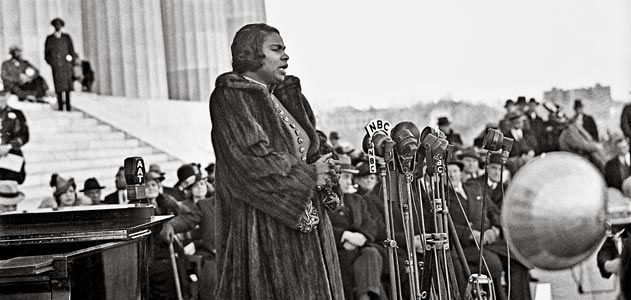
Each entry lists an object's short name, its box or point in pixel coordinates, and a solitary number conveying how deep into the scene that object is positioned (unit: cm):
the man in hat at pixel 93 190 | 858
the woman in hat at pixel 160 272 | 721
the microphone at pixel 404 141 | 416
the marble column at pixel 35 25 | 1187
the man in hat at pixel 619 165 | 766
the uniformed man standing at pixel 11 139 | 895
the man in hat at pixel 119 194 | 841
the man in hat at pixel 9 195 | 841
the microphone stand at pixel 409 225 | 426
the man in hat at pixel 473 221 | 676
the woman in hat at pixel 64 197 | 852
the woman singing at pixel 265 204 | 439
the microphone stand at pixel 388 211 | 420
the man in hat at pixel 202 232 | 741
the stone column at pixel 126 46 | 1078
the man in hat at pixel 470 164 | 767
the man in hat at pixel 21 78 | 1155
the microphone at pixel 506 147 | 454
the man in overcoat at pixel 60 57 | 1246
